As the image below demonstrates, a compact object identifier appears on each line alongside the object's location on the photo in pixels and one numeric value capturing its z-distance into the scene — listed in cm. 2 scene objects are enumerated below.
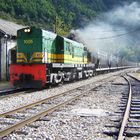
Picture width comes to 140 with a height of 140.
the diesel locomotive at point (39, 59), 1994
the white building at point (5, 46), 2924
